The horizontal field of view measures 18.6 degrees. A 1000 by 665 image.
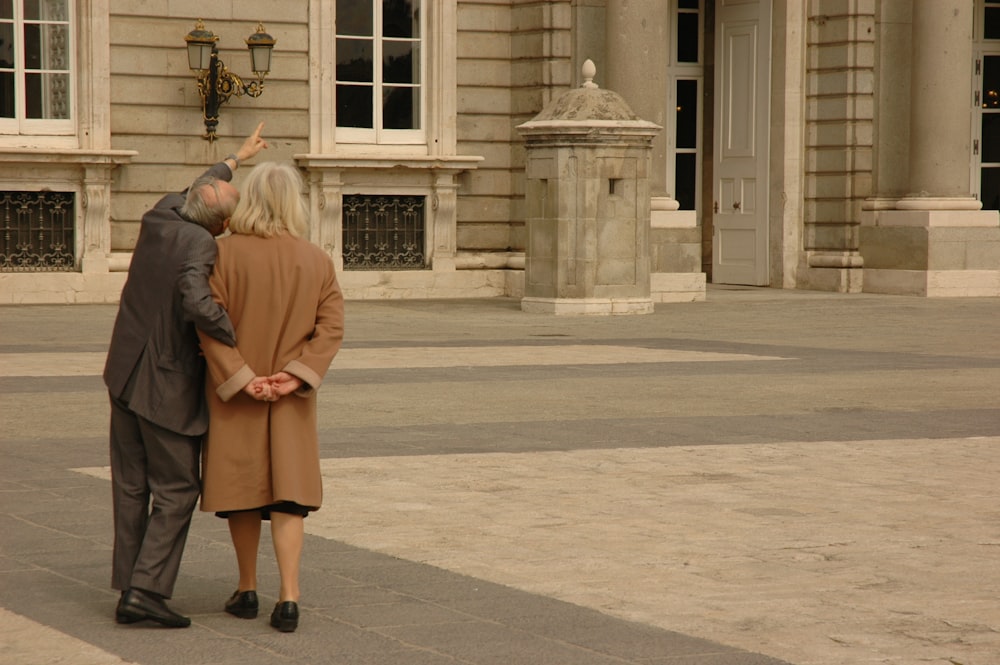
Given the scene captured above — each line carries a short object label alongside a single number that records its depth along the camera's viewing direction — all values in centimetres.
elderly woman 941
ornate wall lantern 3656
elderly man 939
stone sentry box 3305
